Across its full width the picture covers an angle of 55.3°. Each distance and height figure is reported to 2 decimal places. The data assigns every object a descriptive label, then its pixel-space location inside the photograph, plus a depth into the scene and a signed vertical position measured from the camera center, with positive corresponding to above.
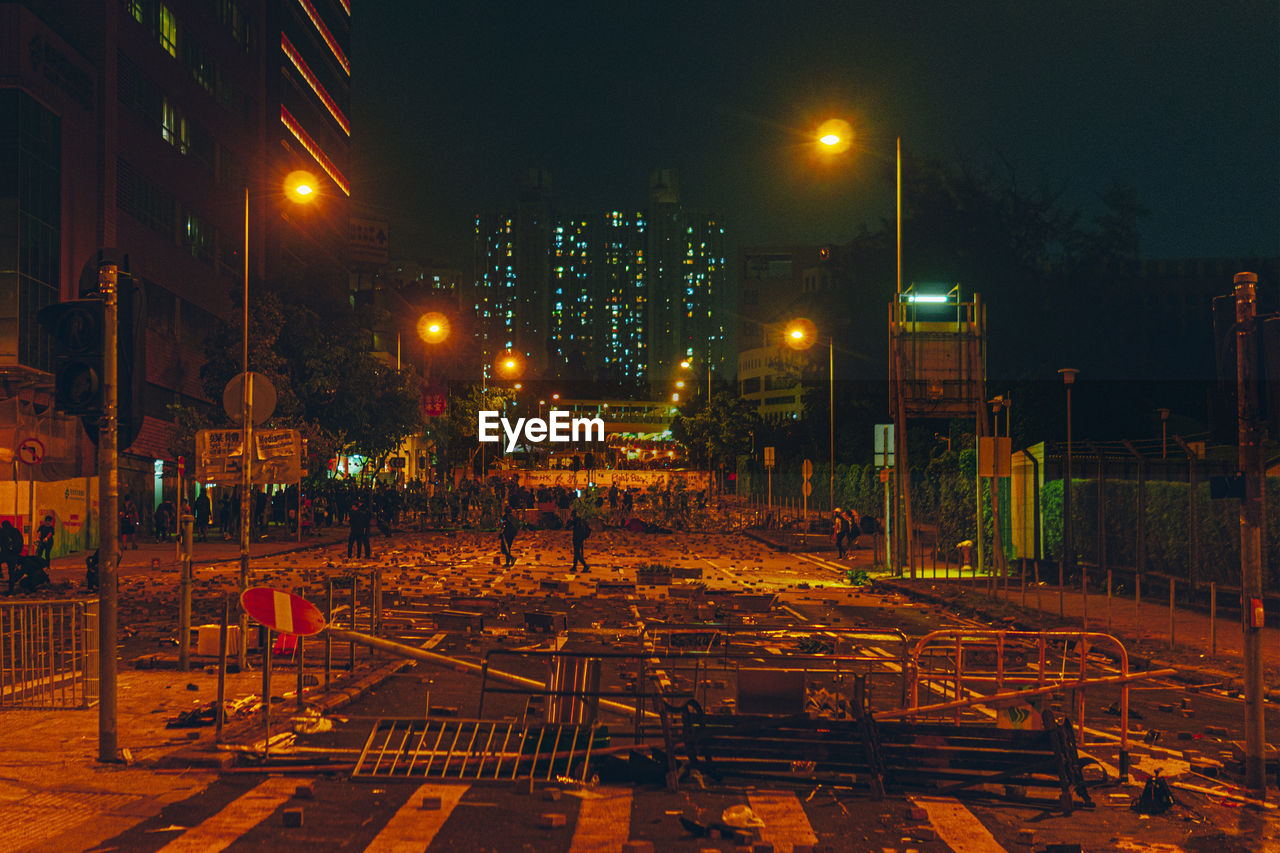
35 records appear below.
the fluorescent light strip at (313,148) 83.21 +23.96
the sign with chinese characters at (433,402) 67.56 +3.53
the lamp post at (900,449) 29.86 +0.30
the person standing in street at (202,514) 45.19 -1.75
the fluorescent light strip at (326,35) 91.55 +34.44
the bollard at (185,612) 13.71 -1.65
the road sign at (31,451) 25.80 +0.36
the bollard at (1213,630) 16.11 -2.31
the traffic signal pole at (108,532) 8.98 -0.48
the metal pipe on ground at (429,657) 10.95 -1.75
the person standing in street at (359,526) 33.50 -1.67
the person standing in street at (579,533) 30.39 -1.74
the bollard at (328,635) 12.55 -1.78
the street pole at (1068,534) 28.83 -1.77
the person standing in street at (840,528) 37.16 -2.05
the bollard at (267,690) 9.28 -1.80
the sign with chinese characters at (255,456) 15.30 +0.13
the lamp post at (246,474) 13.83 -0.09
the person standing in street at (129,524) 38.19 -1.79
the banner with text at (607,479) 85.50 -1.16
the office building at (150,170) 37.22 +11.68
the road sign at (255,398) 14.82 +0.83
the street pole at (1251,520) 8.62 -0.45
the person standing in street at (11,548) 23.98 -1.60
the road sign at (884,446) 32.50 +0.41
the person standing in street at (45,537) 27.62 -1.57
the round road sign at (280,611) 9.82 -1.17
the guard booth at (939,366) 32.84 +2.59
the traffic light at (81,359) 9.02 +0.80
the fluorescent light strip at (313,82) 82.97 +28.90
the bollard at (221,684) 9.52 -1.70
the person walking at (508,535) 32.62 -1.91
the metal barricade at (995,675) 9.56 -2.08
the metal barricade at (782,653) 9.52 -2.28
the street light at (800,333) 46.62 +5.12
